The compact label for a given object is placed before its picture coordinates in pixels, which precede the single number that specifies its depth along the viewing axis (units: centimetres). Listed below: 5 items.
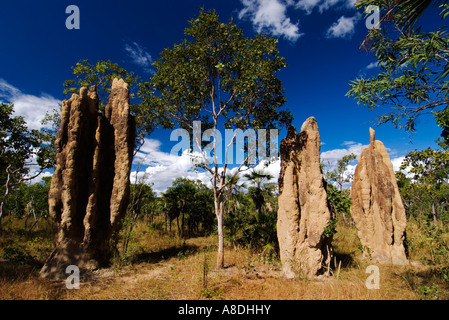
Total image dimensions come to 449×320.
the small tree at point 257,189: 1664
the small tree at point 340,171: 2846
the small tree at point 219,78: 1034
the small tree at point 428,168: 1769
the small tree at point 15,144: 1397
